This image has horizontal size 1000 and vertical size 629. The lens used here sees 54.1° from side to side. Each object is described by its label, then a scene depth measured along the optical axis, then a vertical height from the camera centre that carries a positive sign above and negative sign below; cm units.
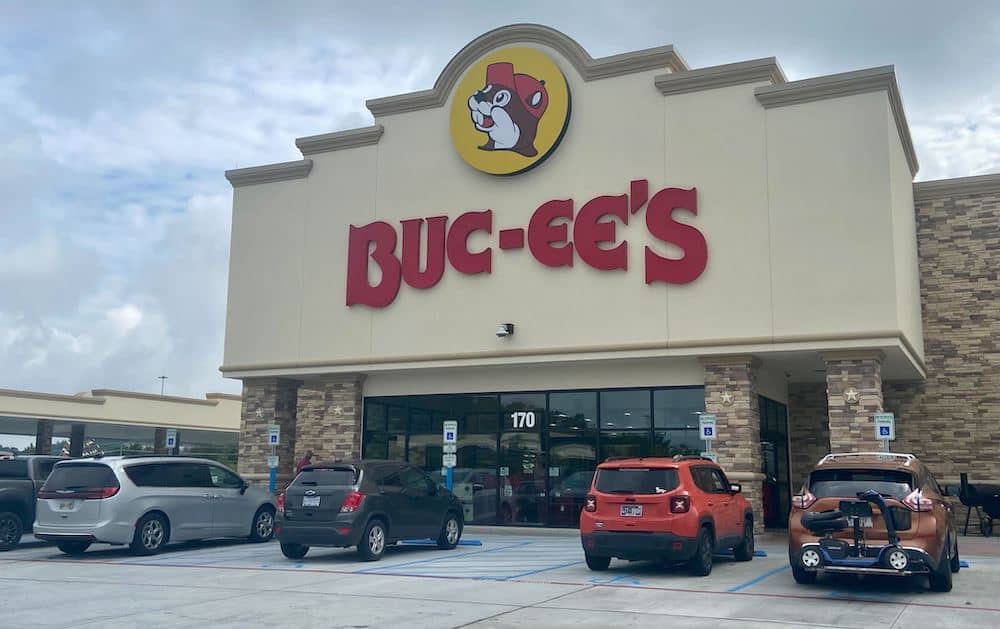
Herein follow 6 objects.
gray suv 1602 -89
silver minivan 1692 -91
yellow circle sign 2291 +820
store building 1998 +402
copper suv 1177 -76
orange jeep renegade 1405 -81
